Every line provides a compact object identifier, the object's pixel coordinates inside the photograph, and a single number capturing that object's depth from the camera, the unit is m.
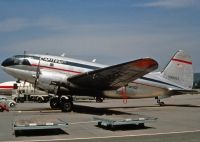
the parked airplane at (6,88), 65.44
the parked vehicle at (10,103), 36.58
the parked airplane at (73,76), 23.38
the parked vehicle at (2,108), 26.07
